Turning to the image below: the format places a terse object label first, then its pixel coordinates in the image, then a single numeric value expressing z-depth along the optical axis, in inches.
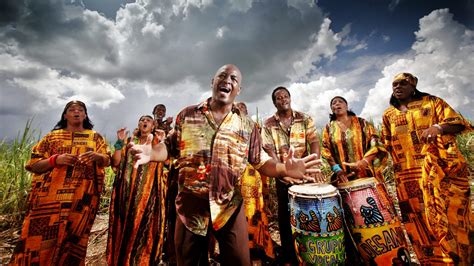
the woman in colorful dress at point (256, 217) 121.6
